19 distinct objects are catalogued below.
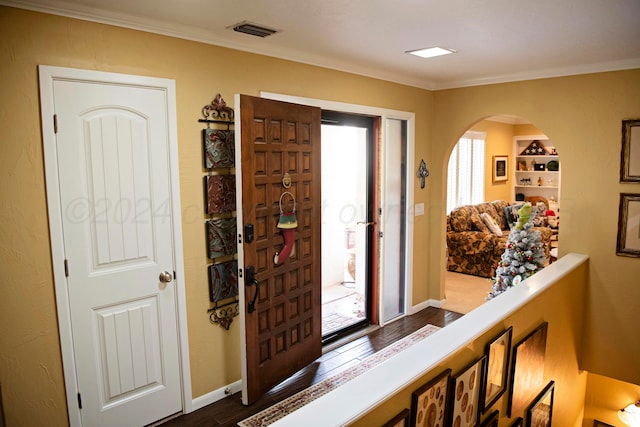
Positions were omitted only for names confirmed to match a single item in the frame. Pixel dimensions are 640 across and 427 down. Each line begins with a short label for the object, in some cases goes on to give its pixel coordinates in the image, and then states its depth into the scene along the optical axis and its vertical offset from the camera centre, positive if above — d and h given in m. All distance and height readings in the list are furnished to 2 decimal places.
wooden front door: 2.86 -0.48
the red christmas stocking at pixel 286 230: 3.11 -0.42
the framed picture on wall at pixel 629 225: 3.69 -0.49
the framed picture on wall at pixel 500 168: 8.57 +0.01
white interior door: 2.35 -0.41
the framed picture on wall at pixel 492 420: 2.33 -1.33
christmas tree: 3.47 -0.67
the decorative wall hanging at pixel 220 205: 2.87 -0.21
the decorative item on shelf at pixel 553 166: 8.61 +0.04
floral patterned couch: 6.23 -1.06
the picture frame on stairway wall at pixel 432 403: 1.69 -0.93
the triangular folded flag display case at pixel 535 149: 8.91 +0.38
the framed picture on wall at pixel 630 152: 3.63 +0.12
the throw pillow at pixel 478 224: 6.63 -0.82
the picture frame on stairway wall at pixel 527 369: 2.55 -1.23
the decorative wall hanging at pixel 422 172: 4.74 -0.02
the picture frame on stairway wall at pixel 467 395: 1.96 -1.05
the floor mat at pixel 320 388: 2.86 -1.58
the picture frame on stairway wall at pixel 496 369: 2.22 -1.05
